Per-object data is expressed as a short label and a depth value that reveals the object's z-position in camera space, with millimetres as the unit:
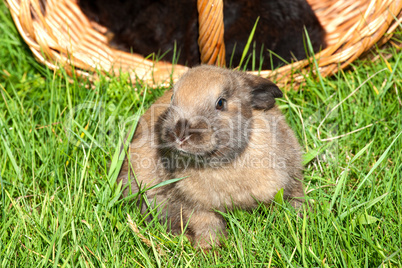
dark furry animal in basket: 3637
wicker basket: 3041
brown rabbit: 2061
